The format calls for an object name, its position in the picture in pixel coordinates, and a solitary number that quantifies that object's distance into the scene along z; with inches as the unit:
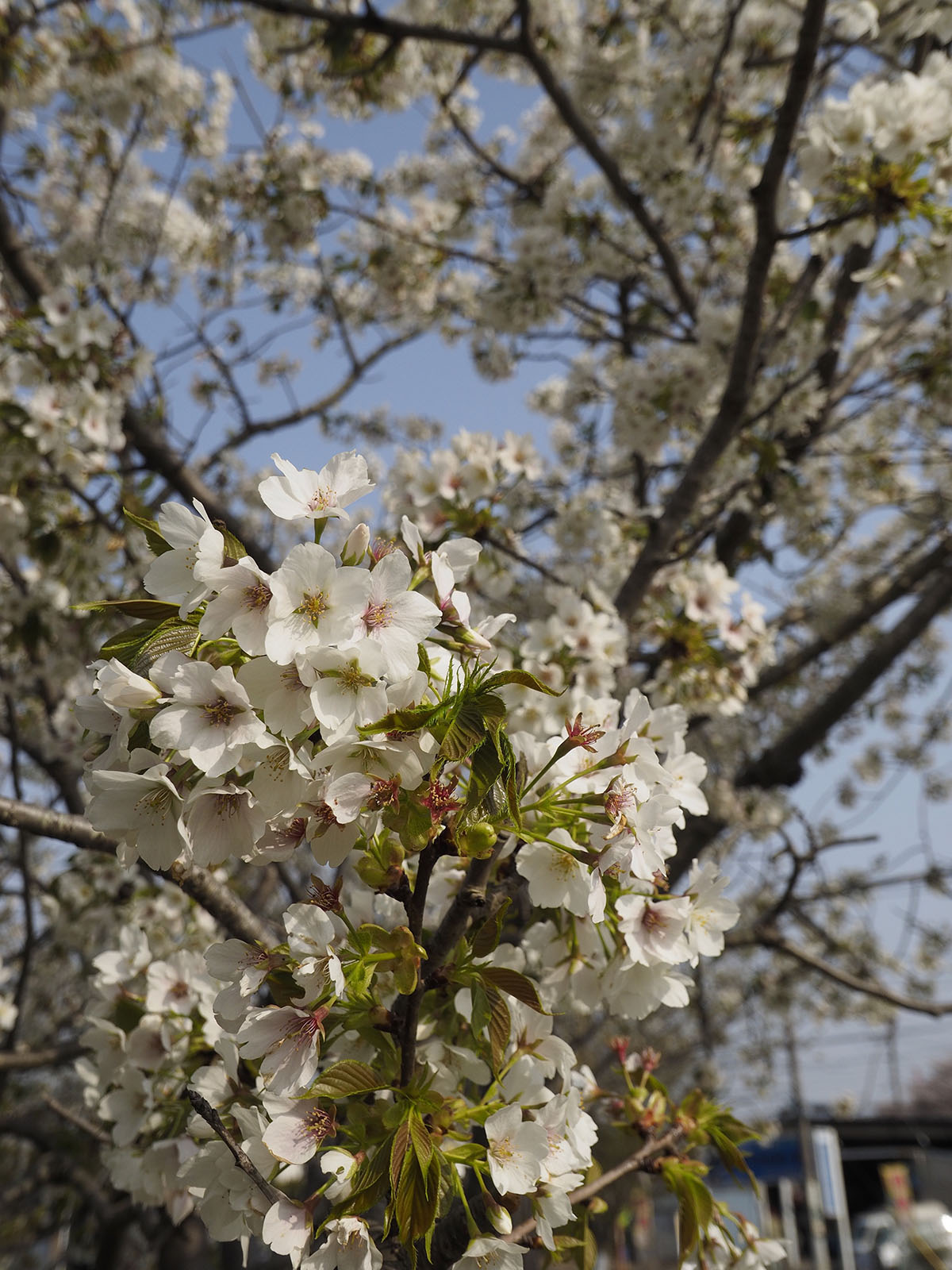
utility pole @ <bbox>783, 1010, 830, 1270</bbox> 375.6
